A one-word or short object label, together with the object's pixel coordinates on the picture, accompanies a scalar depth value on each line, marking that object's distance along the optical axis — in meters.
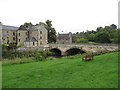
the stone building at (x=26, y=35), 35.88
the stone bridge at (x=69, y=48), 25.93
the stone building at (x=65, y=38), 44.63
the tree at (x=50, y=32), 40.47
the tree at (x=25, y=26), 38.17
